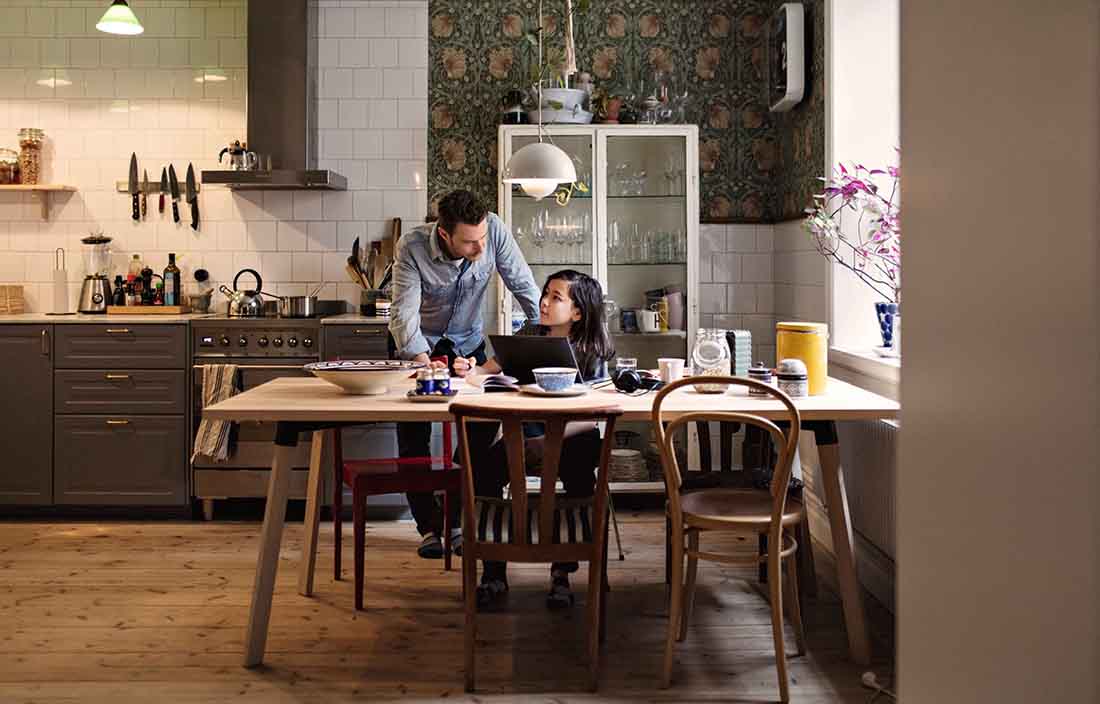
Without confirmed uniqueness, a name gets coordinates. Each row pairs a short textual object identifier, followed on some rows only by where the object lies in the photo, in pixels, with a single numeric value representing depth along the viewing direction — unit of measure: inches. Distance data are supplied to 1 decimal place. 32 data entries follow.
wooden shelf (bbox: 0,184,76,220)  232.1
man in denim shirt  176.6
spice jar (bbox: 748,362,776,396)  147.4
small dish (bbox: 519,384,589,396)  142.1
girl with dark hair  152.0
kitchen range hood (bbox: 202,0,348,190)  226.7
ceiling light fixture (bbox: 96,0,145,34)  203.2
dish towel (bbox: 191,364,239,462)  211.9
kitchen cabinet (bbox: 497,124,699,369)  222.2
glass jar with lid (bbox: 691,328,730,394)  151.0
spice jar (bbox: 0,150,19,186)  234.8
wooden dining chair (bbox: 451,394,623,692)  122.2
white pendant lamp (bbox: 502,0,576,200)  161.3
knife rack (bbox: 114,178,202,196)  237.9
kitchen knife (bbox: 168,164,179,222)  237.0
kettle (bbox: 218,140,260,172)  225.0
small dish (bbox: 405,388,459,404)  138.6
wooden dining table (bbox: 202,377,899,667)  130.4
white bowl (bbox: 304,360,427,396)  142.8
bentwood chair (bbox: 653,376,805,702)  121.9
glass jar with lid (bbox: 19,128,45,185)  234.4
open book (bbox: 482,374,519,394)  146.9
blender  233.9
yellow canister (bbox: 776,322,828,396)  145.9
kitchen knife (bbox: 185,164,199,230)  236.8
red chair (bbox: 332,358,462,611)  150.3
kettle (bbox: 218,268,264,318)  221.1
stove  213.9
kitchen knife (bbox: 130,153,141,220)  234.5
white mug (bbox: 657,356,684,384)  150.8
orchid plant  158.9
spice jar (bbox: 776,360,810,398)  140.3
